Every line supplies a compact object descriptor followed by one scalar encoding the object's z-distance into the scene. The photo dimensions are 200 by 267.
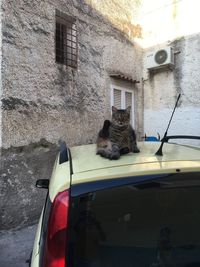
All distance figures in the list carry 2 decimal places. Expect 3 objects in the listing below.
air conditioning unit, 5.07
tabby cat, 1.52
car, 0.93
